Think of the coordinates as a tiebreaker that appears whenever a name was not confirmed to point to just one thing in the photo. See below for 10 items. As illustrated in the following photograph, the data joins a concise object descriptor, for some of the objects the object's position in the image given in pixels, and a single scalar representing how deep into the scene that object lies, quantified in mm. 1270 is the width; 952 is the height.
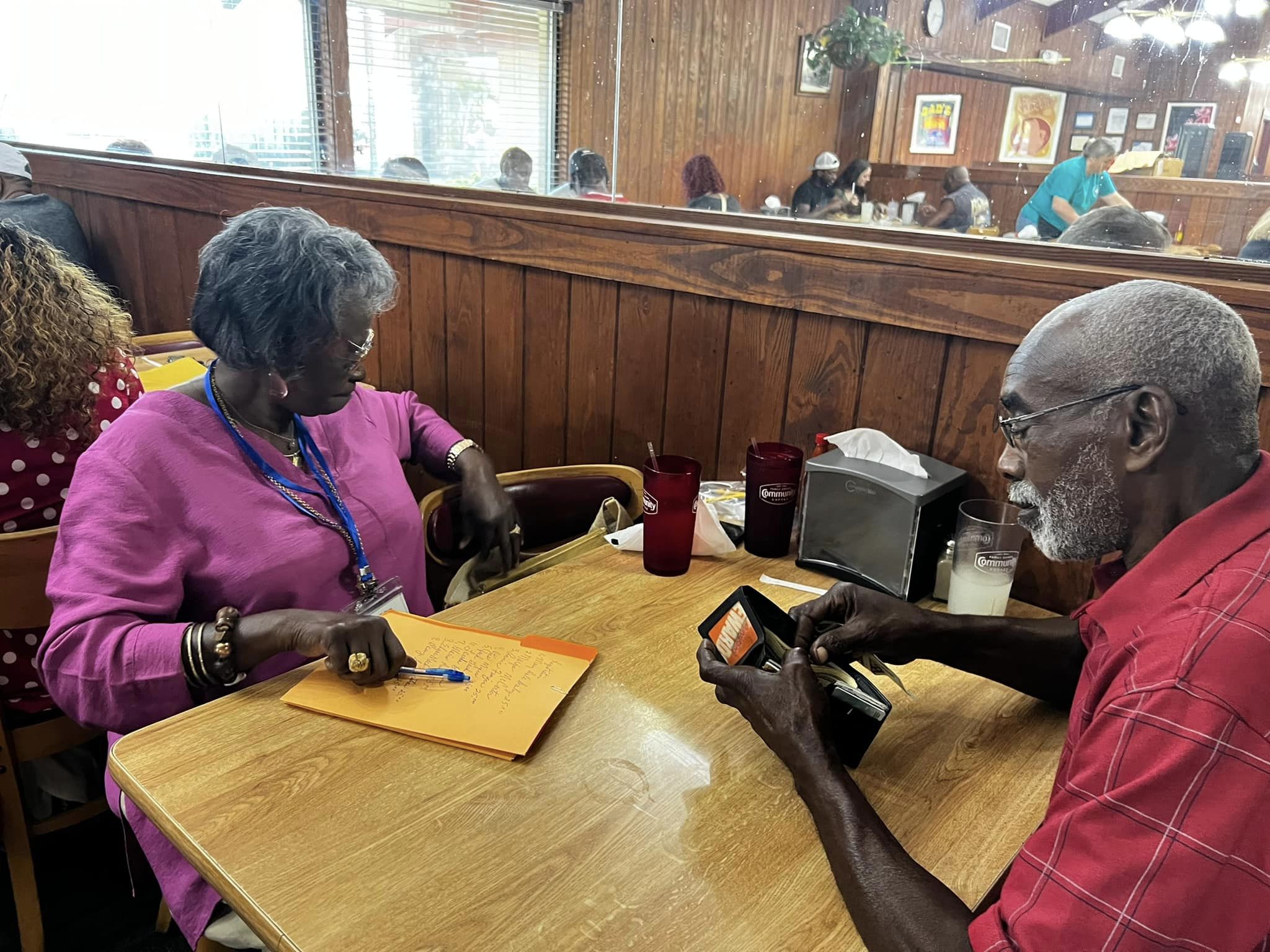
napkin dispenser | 1459
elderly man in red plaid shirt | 675
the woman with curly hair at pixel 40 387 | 1622
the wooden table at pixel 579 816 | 827
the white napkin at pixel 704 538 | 1600
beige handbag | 1751
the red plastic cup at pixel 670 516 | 1503
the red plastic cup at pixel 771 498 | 1588
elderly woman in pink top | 1166
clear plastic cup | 1383
